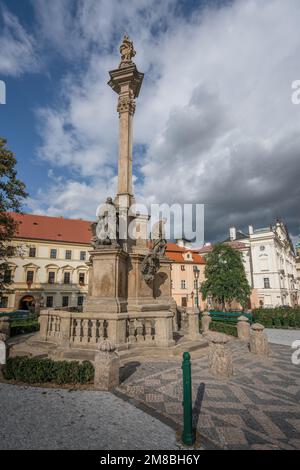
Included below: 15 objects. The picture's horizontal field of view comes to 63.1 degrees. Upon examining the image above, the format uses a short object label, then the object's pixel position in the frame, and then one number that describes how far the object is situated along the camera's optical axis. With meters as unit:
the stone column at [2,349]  5.97
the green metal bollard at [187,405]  3.26
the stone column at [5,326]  11.56
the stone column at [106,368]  5.20
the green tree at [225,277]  34.06
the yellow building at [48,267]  36.44
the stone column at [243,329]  12.34
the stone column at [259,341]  8.65
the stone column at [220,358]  6.06
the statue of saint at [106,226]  8.73
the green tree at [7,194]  17.23
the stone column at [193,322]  10.12
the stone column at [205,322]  14.72
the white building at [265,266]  46.38
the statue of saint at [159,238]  10.27
